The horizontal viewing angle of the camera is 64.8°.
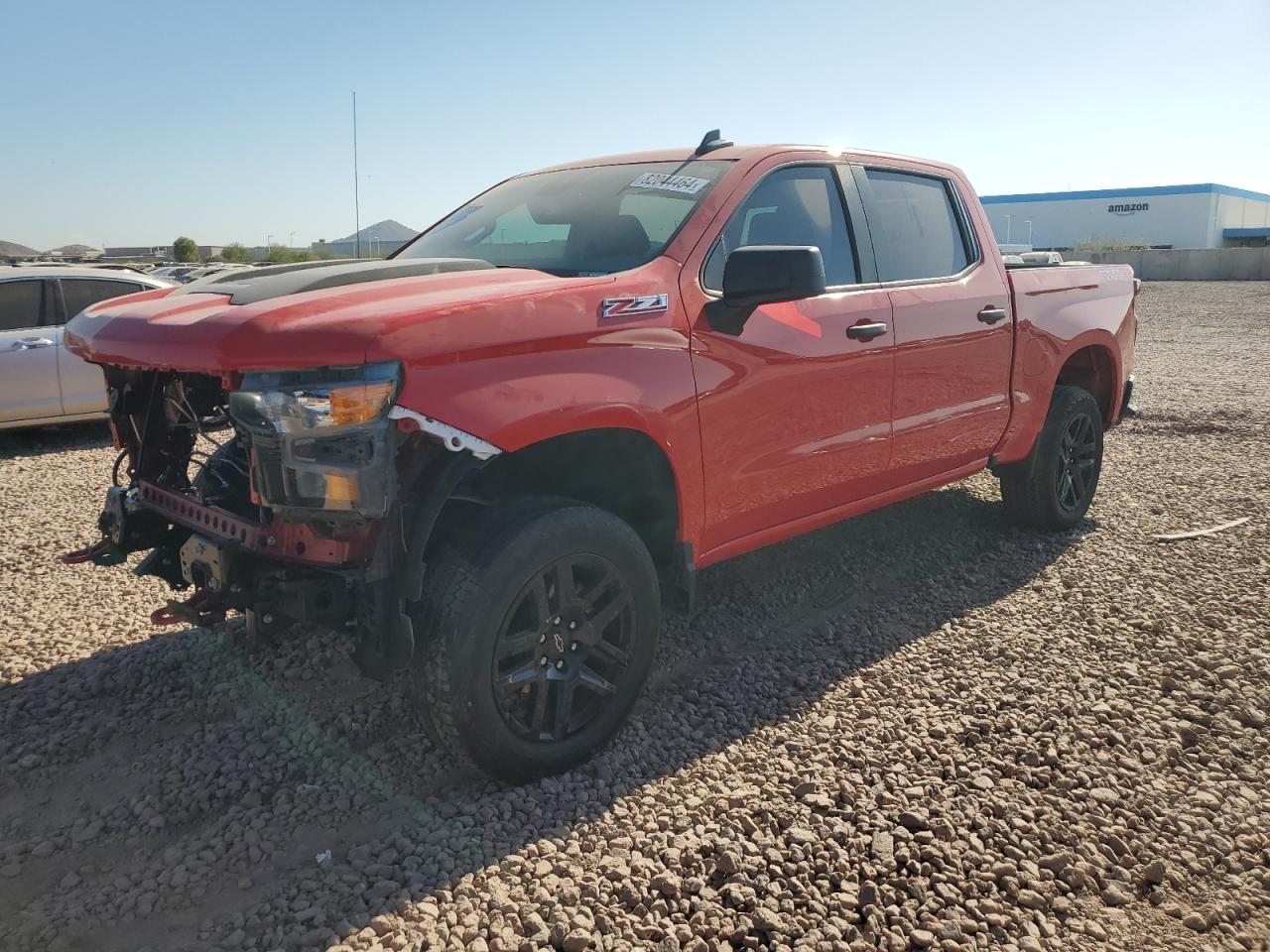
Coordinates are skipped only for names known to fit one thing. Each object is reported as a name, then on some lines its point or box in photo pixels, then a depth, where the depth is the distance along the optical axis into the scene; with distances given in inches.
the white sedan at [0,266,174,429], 323.0
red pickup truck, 107.1
